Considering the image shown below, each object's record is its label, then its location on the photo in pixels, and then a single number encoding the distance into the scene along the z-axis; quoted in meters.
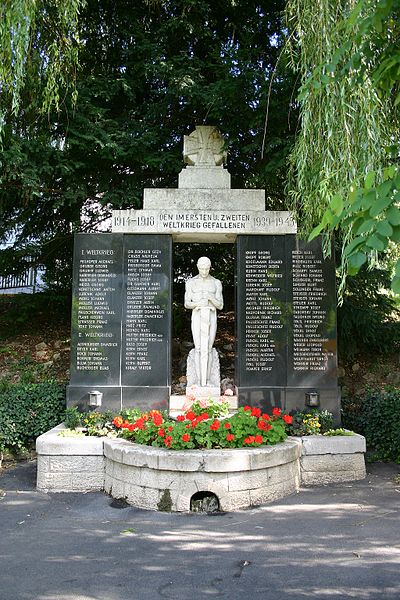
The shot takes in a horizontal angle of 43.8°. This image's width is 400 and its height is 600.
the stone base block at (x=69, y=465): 6.20
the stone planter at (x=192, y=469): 5.46
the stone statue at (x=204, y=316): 7.79
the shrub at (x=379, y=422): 7.21
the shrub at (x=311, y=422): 6.80
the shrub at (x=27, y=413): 7.24
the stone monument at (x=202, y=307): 7.50
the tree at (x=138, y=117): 8.05
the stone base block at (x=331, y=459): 6.39
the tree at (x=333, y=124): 5.69
